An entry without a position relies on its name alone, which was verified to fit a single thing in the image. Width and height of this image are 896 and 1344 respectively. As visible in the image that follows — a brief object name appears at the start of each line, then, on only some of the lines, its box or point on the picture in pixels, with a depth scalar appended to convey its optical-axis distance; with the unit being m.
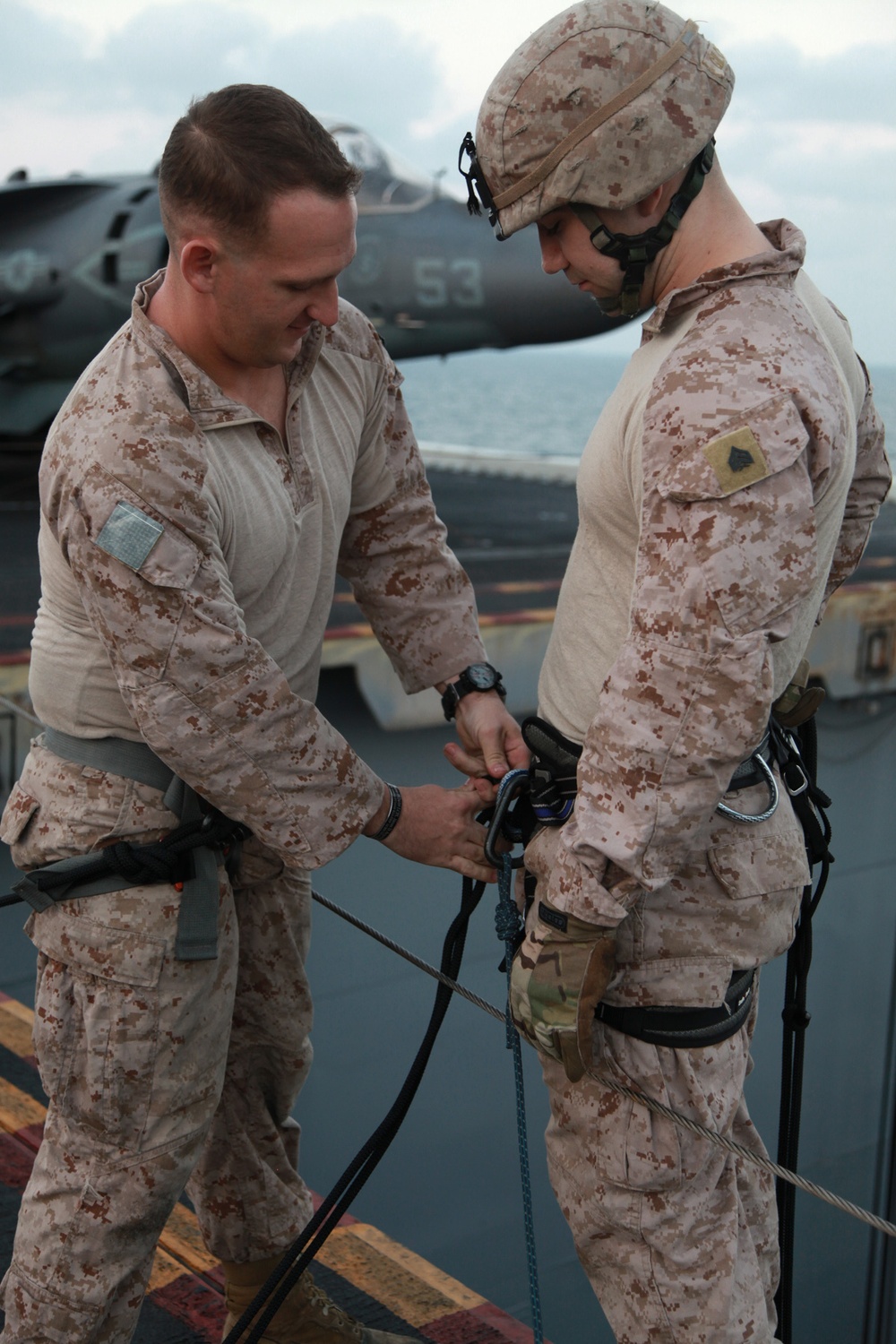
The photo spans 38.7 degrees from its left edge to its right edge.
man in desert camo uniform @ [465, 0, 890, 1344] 1.68
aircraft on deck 10.73
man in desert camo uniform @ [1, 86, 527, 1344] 1.88
